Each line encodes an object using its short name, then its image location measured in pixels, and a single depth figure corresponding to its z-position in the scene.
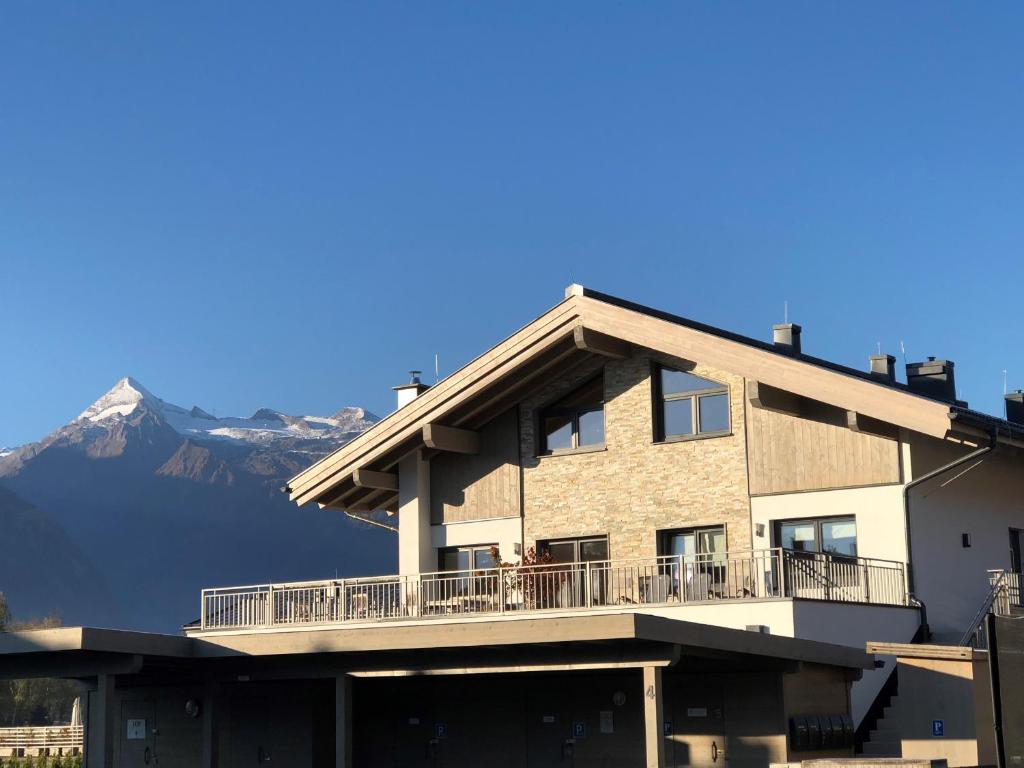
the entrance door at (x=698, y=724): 19.59
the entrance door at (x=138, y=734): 23.08
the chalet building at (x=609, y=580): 19.02
